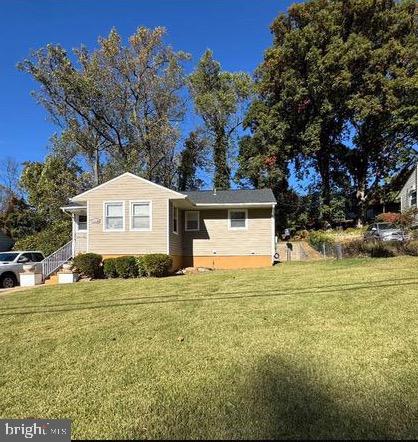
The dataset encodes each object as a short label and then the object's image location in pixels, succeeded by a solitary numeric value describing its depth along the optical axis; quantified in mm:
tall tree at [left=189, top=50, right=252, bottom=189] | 34844
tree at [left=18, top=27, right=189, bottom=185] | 29984
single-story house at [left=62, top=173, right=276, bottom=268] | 18641
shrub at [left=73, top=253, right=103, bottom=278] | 17016
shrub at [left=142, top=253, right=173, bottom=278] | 16531
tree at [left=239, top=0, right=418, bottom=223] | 28969
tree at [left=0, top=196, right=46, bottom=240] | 37344
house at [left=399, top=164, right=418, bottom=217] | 27888
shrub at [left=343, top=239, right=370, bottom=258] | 18891
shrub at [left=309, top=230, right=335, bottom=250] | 23105
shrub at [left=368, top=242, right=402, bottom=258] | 17562
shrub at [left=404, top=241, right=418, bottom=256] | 17031
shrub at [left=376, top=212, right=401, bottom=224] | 16664
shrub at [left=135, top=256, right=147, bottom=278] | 16672
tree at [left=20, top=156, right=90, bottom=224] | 30188
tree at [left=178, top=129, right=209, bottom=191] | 35656
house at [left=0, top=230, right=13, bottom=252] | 35125
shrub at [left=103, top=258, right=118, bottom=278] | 16797
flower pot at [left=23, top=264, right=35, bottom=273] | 17109
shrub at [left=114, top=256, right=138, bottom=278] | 16562
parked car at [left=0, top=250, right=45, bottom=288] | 17484
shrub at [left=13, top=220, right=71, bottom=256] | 26656
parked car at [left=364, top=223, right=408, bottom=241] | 17600
